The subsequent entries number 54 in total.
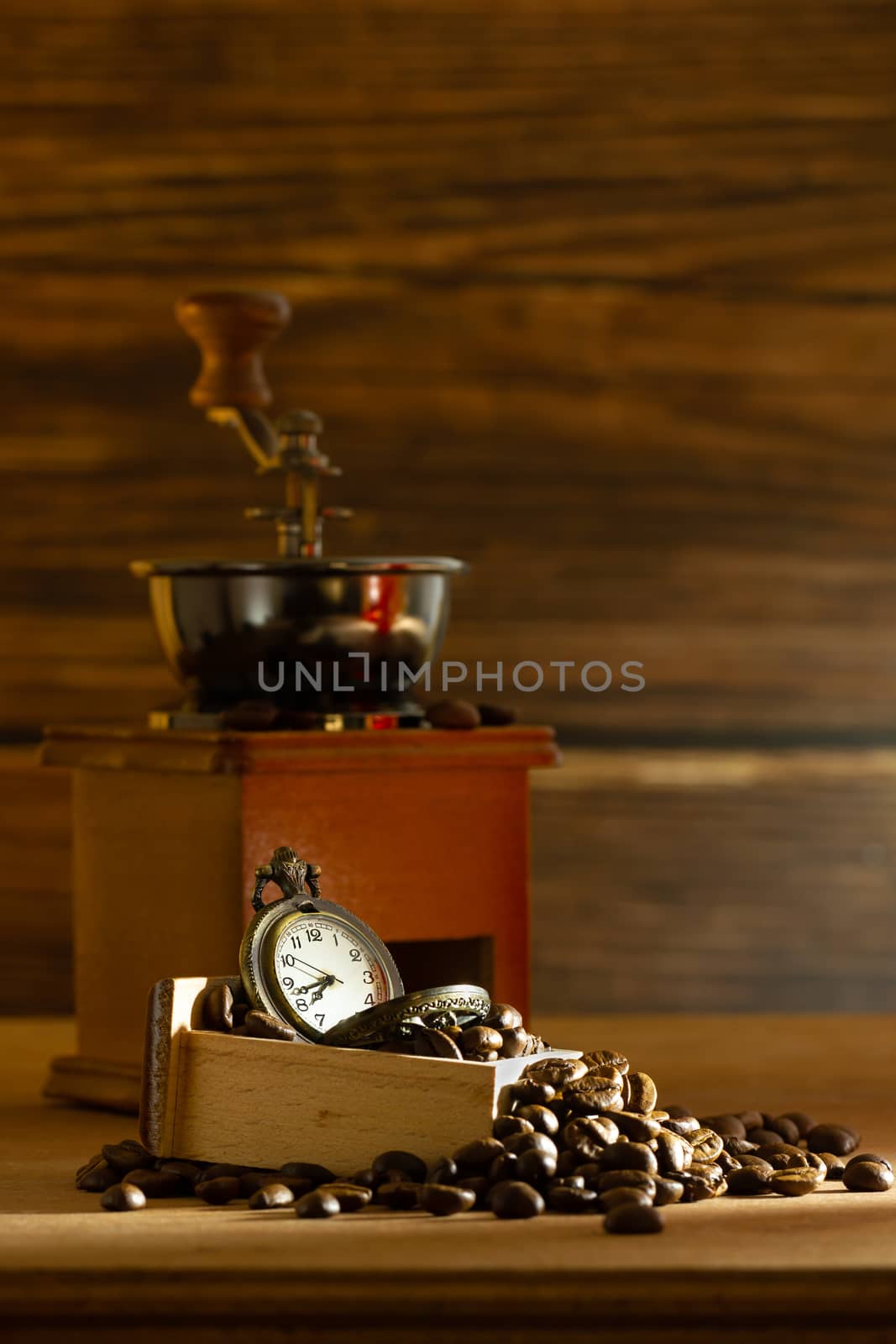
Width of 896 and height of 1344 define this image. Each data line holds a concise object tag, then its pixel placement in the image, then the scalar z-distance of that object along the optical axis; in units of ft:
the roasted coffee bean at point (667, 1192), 3.18
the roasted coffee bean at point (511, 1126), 3.28
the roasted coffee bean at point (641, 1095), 3.53
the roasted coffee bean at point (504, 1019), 3.54
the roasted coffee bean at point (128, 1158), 3.45
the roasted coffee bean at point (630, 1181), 3.15
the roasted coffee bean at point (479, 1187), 3.20
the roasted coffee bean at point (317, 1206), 3.13
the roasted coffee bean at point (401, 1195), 3.18
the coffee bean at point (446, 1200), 3.12
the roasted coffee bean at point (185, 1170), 3.41
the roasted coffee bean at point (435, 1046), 3.40
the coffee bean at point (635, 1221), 2.97
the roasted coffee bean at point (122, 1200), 3.21
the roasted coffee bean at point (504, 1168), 3.21
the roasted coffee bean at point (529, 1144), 3.21
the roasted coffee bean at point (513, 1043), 3.49
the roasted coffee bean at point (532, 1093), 3.35
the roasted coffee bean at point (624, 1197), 3.08
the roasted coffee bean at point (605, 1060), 3.60
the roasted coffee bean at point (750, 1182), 3.34
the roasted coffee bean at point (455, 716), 4.39
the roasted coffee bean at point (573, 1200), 3.13
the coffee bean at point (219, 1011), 3.57
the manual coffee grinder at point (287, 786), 4.20
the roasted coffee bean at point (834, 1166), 3.50
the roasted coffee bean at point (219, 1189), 3.30
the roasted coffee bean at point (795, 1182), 3.32
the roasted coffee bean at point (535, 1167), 3.18
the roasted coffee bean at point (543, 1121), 3.27
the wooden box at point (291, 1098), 3.33
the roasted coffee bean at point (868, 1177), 3.37
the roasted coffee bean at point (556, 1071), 3.44
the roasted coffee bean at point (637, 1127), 3.30
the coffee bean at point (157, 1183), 3.34
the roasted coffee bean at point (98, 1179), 3.39
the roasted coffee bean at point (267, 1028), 3.49
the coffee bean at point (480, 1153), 3.22
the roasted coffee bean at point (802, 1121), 3.87
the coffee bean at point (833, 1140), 3.75
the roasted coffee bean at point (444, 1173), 3.21
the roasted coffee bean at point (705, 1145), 3.44
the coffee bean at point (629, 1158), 3.21
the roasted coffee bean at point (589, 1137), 3.26
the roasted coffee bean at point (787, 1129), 3.80
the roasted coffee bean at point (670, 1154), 3.30
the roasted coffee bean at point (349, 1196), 3.18
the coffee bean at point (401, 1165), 3.28
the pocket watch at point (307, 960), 3.60
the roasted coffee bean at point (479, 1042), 3.41
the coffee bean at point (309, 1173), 3.34
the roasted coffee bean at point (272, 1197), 3.21
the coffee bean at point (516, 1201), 3.10
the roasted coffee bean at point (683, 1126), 3.51
